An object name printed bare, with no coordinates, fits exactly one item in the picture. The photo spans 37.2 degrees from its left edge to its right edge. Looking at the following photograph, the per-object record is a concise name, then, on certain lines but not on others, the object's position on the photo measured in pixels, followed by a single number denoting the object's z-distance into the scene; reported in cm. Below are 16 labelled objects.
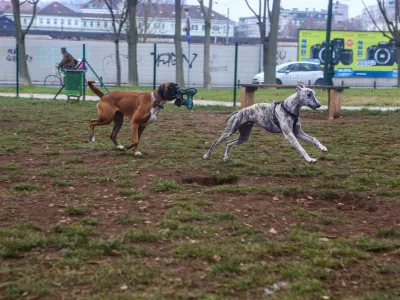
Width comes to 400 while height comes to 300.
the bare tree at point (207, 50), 3033
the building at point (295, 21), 10162
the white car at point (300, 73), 2954
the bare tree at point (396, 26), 3262
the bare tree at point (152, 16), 4936
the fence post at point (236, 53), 1937
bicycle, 2992
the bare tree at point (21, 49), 2773
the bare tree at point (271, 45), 2709
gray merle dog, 750
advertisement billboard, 3525
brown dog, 848
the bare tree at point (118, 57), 3001
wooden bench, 1461
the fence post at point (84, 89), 1898
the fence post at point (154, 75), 1998
